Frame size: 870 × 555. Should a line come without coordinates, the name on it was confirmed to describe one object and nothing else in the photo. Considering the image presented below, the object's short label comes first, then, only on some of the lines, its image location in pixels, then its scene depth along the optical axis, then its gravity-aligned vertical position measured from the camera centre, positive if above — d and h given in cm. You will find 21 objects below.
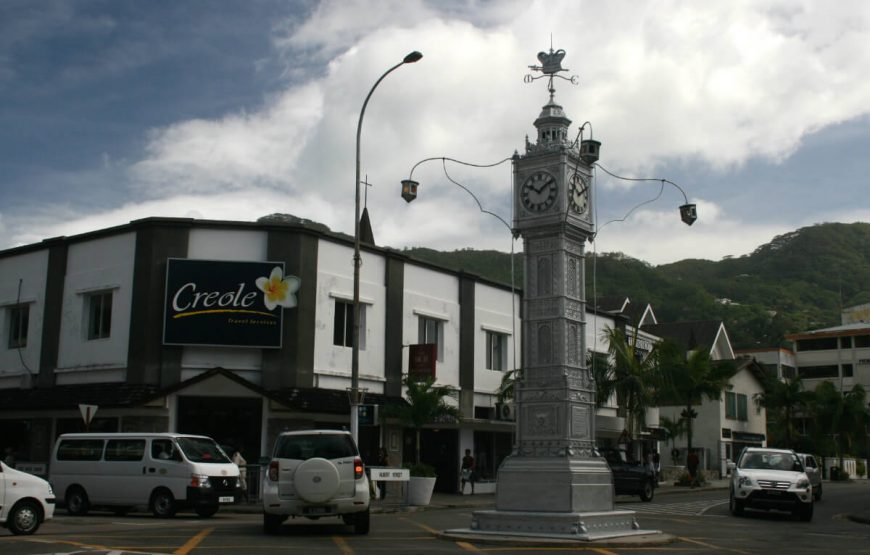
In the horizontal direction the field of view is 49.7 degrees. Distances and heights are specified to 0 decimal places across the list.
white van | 2223 -76
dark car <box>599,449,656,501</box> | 3328 -104
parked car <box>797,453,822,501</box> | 3031 -61
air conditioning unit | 3803 +142
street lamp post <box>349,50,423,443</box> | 2491 +238
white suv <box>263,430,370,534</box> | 1689 -66
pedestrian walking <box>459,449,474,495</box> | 3494 -84
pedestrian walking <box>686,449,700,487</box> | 4547 -80
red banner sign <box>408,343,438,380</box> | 3409 +308
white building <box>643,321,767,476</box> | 6400 +223
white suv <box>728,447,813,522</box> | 2384 -100
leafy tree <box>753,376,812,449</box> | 6356 +349
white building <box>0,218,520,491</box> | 3009 +367
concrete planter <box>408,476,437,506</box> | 2816 -135
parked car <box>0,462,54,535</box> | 1653 -108
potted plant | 3161 +130
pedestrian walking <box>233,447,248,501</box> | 2690 -69
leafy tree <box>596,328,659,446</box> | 4144 +305
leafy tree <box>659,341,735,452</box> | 4835 +384
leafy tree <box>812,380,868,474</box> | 6731 +259
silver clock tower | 1630 +142
